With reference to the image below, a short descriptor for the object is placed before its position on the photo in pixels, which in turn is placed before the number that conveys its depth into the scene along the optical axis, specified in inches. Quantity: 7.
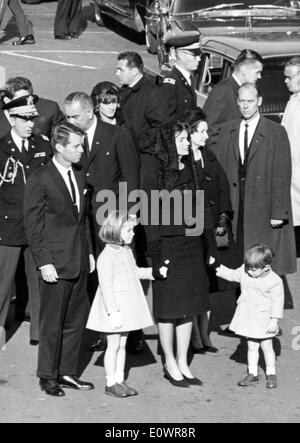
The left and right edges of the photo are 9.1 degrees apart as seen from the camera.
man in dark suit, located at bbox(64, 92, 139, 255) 544.4
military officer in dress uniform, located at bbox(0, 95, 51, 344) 539.2
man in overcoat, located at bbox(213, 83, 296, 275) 571.8
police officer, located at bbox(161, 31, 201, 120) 624.4
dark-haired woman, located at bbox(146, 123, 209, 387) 507.4
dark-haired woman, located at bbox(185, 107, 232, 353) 539.2
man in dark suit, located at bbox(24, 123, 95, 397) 493.2
